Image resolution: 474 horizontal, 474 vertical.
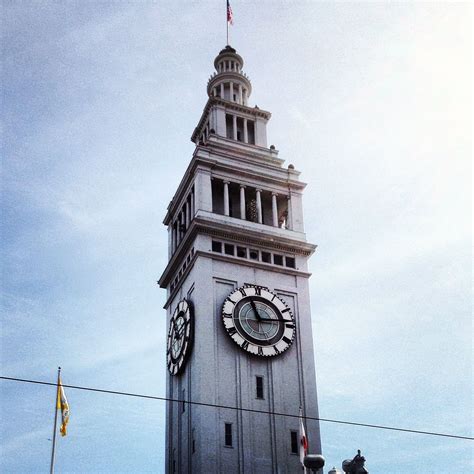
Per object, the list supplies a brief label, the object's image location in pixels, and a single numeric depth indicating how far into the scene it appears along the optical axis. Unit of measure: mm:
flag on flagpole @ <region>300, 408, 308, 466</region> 46744
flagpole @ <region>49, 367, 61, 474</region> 39866
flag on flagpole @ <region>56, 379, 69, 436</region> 44375
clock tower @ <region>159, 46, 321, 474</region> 52438
